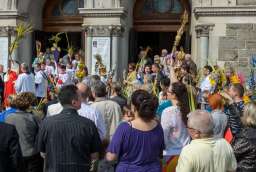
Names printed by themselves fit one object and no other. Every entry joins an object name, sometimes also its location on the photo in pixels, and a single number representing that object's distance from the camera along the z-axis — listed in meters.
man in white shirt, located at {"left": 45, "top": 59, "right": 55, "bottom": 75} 14.79
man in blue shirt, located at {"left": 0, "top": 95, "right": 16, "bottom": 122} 5.77
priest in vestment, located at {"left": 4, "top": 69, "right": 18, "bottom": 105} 14.13
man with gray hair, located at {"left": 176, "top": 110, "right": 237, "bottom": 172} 3.91
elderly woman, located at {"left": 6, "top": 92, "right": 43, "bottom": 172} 5.64
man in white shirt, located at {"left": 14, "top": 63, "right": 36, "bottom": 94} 13.48
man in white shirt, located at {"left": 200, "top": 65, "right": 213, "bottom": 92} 11.72
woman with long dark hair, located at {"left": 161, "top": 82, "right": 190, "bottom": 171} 5.55
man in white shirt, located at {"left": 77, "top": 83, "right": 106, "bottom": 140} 5.82
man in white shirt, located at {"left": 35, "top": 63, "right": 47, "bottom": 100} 14.67
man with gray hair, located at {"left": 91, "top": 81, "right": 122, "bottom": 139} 6.45
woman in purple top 4.59
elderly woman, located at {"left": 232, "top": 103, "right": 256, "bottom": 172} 4.68
